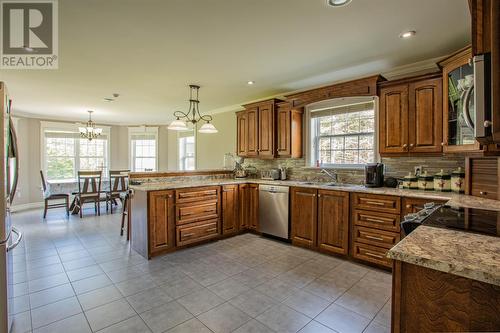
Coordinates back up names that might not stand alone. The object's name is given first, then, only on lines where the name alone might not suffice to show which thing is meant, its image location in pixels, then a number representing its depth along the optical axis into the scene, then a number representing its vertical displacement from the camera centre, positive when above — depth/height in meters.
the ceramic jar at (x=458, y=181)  2.68 -0.17
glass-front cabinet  2.26 +0.64
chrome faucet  3.92 -0.15
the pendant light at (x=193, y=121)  3.73 +0.61
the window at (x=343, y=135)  3.66 +0.49
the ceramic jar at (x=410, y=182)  3.04 -0.20
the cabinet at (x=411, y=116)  2.77 +0.59
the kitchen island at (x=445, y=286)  0.83 -0.44
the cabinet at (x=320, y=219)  3.24 -0.74
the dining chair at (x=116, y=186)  6.17 -0.50
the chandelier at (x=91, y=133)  6.30 +0.87
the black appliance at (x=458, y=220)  1.34 -0.33
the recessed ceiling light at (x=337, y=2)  1.92 +1.28
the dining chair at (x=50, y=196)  5.64 -0.69
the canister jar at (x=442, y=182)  2.81 -0.19
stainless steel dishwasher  3.87 -0.72
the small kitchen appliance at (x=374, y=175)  3.27 -0.12
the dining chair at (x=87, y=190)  5.66 -0.55
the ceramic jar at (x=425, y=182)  2.94 -0.20
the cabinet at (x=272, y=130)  4.24 +0.65
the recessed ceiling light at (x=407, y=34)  2.42 +1.30
